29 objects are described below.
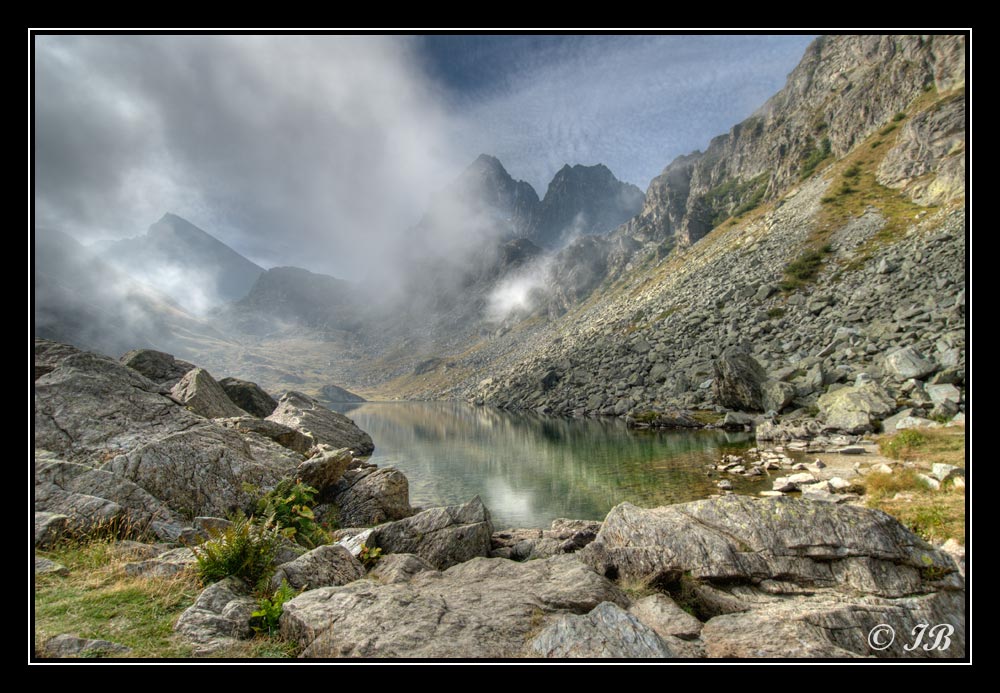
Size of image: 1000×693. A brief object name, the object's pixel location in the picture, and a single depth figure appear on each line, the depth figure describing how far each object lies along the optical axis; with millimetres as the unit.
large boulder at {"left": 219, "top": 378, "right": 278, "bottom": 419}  37312
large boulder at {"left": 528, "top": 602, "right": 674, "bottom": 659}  5496
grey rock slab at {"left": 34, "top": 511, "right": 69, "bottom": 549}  8703
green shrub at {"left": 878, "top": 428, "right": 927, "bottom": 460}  23627
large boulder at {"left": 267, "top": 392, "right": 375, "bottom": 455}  37531
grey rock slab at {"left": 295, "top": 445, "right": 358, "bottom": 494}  18938
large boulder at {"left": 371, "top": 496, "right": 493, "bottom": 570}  12945
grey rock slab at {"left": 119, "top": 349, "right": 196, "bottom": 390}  30953
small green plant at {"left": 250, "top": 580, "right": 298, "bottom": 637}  6309
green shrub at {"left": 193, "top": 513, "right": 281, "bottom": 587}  7906
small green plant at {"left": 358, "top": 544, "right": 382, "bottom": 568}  11058
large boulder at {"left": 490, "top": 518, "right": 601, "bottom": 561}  13523
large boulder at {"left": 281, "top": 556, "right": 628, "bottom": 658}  5730
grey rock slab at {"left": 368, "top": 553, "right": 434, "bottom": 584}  9352
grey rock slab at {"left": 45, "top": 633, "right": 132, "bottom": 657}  5152
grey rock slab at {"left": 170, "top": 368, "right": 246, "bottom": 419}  23875
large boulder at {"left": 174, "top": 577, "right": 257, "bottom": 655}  5770
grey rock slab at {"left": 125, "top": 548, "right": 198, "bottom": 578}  7816
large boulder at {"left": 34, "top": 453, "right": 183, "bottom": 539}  9680
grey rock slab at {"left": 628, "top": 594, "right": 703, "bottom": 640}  6266
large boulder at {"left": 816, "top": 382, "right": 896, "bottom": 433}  33062
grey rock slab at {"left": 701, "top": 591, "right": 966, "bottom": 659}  5852
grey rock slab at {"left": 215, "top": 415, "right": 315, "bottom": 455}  21558
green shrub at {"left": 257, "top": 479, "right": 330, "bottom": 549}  13891
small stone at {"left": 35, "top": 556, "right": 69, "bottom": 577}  7559
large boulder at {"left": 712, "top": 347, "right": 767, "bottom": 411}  50875
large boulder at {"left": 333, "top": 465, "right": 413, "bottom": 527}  19453
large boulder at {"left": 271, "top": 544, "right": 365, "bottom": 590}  8133
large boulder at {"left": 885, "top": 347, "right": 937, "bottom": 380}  36656
